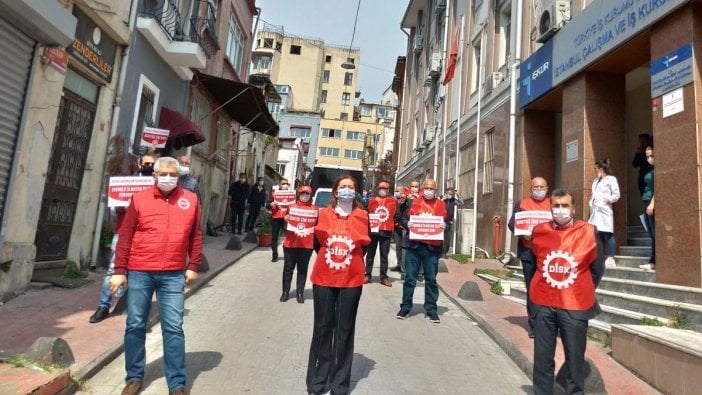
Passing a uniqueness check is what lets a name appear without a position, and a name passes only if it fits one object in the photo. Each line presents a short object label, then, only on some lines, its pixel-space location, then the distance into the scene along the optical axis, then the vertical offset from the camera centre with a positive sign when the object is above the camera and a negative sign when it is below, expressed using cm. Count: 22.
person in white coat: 763 +91
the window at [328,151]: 6281 +1118
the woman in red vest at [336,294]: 404 -50
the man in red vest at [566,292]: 375 -30
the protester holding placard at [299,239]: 738 -9
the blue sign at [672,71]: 652 +276
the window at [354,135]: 6338 +1367
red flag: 1816 +710
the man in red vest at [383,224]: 966 +32
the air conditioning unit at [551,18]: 1039 +531
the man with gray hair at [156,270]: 388 -40
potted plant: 1527 -7
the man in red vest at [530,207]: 598 +58
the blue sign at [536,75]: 1088 +432
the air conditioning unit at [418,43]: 2723 +1147
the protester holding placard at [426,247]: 679 -6
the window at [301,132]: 5678 +1209
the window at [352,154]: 6356 +1117
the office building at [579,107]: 650 +331
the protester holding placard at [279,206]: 1053 +57
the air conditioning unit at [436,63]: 2192 +836
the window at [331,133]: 6266 +1354
